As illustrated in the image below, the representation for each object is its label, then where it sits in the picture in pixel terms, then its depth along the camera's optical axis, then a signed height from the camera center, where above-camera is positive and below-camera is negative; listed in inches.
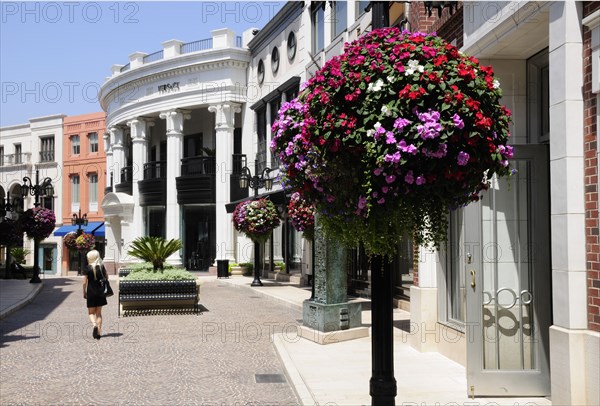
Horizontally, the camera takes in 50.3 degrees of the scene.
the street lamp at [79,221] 1406.9 +2.0
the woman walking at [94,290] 462.3 -49.3
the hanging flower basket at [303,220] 751.1 +1.2
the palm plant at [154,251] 678.5 -30.9
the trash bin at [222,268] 1160.2 -84.7
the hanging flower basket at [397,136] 176.4 +23.7
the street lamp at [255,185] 930.1 +53.5
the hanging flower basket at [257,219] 894.4 +3.2
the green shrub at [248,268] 1203.9 -88.0
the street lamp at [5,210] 960.4 +19.6
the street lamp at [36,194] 1034.7 +47.8
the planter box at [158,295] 595.2 -68.8
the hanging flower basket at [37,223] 1067.3 -0.5
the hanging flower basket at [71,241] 1494.8 -43.7
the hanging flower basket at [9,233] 1059.5 -17.4
